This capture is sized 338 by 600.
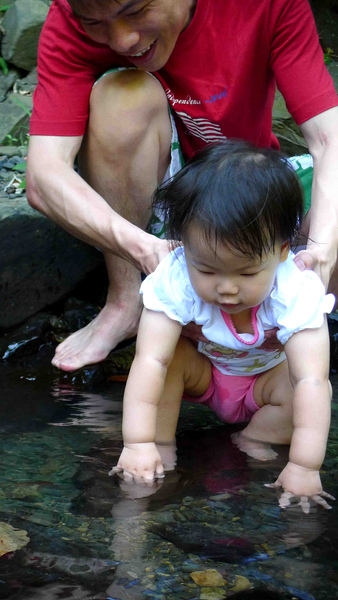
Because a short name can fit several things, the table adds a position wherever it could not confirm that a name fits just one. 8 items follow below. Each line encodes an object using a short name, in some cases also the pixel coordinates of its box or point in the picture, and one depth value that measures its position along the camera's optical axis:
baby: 1.79
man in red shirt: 2.50
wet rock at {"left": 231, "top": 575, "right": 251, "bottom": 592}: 1.46
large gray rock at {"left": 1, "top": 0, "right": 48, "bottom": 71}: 5.27
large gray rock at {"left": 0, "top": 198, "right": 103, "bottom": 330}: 3.31
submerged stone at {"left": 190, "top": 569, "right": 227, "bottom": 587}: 1.47
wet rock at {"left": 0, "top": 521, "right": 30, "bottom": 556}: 1.58
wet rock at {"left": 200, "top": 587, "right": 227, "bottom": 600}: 1.43
